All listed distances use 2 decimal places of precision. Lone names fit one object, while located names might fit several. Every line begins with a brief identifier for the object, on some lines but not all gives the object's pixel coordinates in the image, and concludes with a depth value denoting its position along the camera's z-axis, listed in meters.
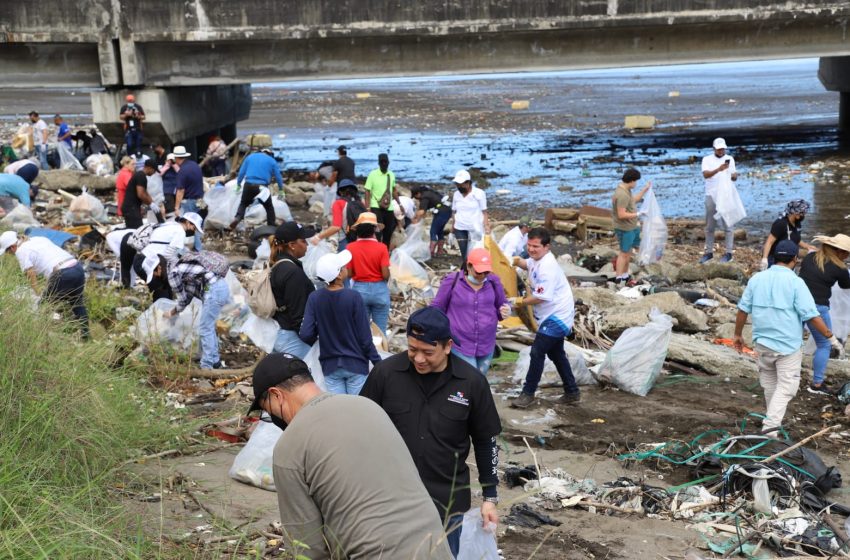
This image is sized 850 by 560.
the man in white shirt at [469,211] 13.10
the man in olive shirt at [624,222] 12.52
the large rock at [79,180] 18.73
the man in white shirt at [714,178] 13.33
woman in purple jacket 7.09
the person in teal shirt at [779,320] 7.03
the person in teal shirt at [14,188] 13.86
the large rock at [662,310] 10.34
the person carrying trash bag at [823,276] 8.27
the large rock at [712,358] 9.07
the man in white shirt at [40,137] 21.11
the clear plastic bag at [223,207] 15.13
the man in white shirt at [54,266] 8.37
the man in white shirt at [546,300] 7.84
